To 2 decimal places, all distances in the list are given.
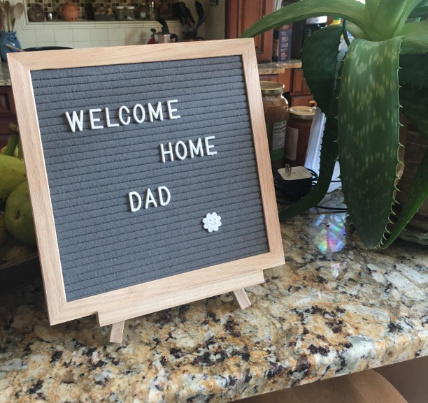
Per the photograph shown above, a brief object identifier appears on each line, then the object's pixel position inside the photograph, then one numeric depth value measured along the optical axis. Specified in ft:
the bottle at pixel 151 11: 10.89
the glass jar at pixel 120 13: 10.64
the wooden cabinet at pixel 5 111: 7.93
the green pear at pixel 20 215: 1.95
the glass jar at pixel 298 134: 3.11
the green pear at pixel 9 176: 2.12
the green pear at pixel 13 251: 2.03
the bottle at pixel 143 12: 10.88
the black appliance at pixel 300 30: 10.12
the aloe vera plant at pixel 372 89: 1.80
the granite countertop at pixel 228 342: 1.56
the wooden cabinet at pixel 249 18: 10.18
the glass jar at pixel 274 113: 2.89
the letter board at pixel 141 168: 1.56
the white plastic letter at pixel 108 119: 1.64
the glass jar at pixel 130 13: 10.77
